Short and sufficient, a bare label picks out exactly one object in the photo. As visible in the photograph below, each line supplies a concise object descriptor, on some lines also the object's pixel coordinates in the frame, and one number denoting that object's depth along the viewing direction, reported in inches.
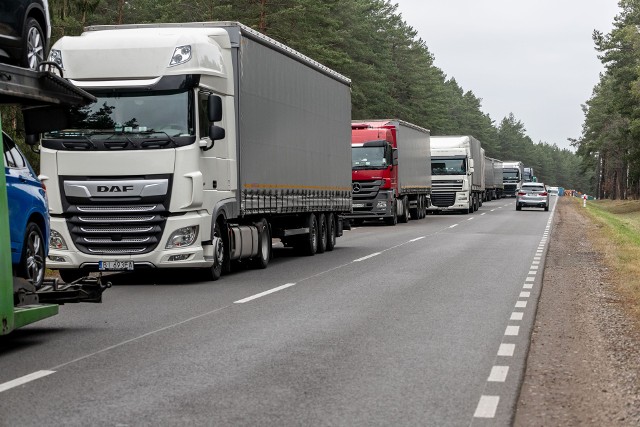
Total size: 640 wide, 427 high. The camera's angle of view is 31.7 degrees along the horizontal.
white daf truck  630.5
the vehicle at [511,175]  4507.9
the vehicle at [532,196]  2443.4
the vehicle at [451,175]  2187.4
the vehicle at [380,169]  1562.5
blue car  438.9
